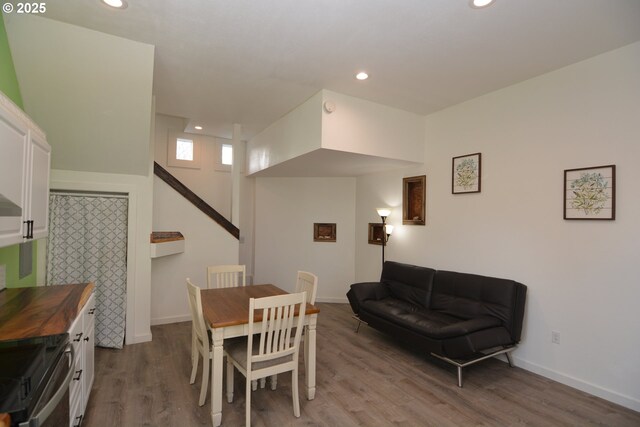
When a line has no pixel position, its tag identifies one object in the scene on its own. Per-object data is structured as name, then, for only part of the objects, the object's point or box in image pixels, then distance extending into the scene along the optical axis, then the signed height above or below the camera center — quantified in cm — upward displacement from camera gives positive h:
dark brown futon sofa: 288 -104
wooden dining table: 217 -78
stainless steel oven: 111 -69
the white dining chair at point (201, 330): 230 -92
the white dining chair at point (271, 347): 216 -100
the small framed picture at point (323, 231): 579 -31
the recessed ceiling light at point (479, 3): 206 +144
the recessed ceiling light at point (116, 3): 214 +143
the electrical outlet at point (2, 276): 231 -52
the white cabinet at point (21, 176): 165 +19
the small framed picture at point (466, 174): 366 +54
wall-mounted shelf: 368 -40
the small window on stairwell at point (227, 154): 616 +116
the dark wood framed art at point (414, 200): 430 +25
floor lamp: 463 -15
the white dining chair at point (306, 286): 271 -69
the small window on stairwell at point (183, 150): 564 +114
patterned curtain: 326 -45
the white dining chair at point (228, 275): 333 -69
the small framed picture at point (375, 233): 513 -28
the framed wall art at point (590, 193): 265 +25
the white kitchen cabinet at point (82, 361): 186 -105
